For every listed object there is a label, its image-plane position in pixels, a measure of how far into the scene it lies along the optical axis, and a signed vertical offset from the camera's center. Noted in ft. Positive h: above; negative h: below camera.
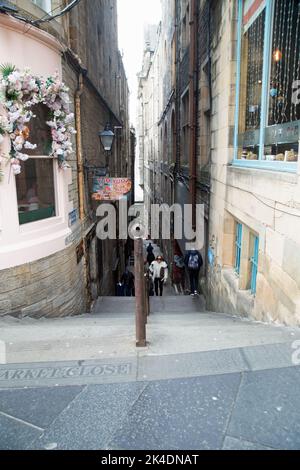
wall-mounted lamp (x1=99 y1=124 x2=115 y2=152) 28.76 +3.05
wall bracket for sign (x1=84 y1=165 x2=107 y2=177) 27.35 +0.24
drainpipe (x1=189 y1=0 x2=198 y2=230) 30.19 +5.12
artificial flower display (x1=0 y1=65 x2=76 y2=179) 14.87 +3.30
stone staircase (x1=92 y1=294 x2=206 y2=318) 27.14 -11.33
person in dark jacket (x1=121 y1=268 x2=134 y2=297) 37.04 -12.31
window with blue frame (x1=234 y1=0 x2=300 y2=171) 12.48 +3.85
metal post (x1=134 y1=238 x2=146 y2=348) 10.51 -3.87
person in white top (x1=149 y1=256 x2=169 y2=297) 33.14 -9.80
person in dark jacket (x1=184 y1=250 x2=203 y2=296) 29.66 -8.31
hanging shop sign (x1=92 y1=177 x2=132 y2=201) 26.37 -1.21
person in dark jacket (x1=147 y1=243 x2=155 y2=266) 41.75 -10.24
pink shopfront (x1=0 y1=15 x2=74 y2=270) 15.23 +1.20
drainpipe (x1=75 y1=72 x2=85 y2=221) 24.13 +1.86
